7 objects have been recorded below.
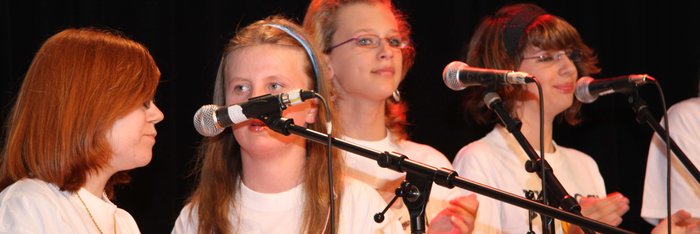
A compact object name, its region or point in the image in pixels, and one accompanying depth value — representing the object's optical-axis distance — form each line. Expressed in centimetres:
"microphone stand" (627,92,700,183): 564
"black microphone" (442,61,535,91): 512
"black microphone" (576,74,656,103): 558
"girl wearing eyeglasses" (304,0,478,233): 679
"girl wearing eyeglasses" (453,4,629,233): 707
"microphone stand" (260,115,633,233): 420
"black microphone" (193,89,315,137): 441
